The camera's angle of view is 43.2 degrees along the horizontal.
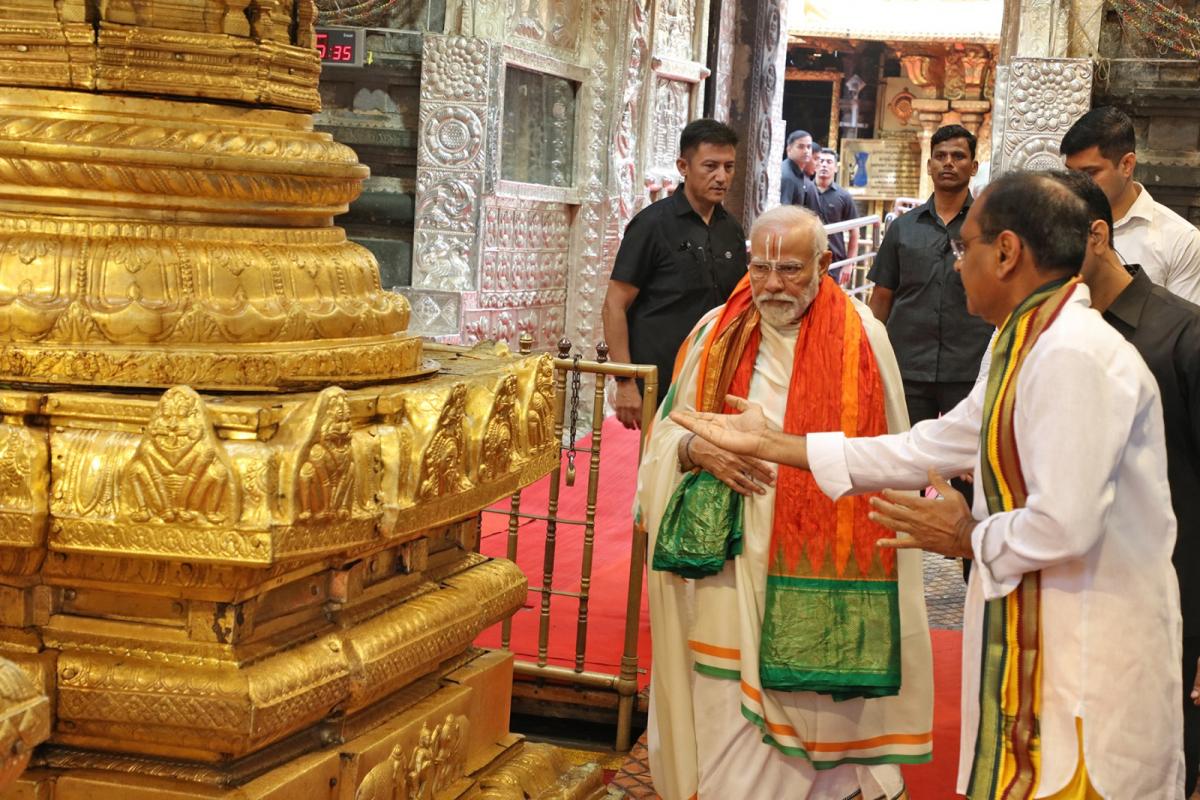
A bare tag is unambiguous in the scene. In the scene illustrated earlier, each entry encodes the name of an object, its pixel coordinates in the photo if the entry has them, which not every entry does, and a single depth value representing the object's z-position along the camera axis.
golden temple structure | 1.97
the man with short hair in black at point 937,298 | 5.31
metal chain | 3.94
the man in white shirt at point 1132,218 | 4.19
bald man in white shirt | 2.25
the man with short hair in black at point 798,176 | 12.27
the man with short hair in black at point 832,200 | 12.53
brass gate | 4.02
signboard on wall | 23.25
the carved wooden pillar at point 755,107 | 13.32
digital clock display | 7.83
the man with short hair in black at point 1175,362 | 2.97
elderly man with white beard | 3.29
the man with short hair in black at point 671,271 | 5.11
